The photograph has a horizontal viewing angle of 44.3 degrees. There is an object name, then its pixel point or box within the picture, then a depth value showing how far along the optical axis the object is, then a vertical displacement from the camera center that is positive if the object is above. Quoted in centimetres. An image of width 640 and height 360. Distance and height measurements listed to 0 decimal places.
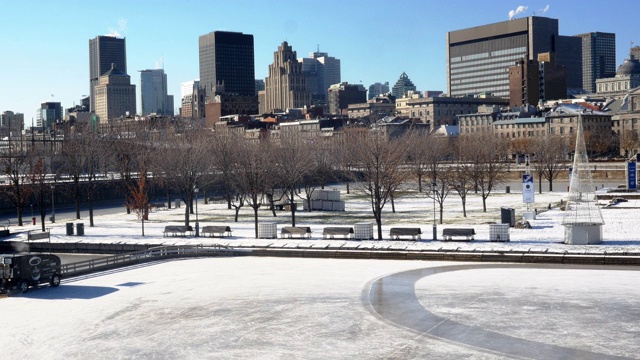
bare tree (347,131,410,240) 4837 -19
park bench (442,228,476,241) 4291 -379
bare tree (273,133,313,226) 6374 +12
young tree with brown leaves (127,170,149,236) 5950 -238
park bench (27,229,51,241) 5091 -418
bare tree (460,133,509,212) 6612 -9
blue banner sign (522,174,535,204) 5381 -182
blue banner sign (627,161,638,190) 7025 -149
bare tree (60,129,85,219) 6969 +137
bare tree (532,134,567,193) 9037 +90
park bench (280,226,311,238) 4747 -391
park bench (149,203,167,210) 7607 -359
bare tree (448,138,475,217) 6109 -129
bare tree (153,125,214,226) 6006 +30
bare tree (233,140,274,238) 5931 -45
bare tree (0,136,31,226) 6536 -145
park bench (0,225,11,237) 5638 -433
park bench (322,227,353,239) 4634 -386
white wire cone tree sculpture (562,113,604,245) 4025 -264
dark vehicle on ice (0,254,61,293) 3206 -407
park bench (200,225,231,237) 4959 -391
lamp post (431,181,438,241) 4406 -396
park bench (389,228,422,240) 4419 -381
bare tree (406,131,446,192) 9012 +167
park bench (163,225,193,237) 5147 -401
